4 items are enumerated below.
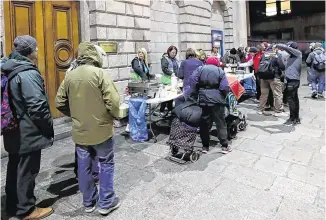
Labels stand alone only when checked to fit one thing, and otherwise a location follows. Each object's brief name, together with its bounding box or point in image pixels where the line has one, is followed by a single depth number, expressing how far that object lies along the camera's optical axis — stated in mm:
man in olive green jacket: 3072
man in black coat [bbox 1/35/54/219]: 2896
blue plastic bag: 5652
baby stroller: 5637
